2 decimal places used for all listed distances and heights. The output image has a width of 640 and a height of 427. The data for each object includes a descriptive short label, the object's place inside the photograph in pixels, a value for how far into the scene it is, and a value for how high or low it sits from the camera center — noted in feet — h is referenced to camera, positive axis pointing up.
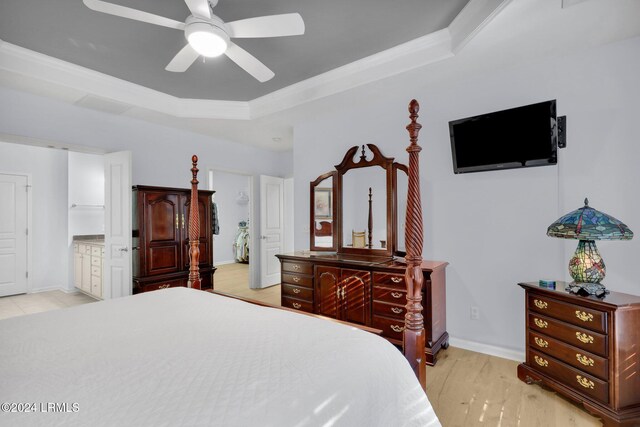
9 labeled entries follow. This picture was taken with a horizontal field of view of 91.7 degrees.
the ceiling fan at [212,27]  5.53 +3.63
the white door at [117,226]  11.39 -0.35
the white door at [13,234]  15.67 -0.87
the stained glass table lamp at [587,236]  5.86 -0.43
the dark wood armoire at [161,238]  11.81 -0.86
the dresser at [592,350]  5.74 -2.73
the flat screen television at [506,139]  7.80 +2.05
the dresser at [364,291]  8.57 -2.32
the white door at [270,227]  17.12 -0.62
